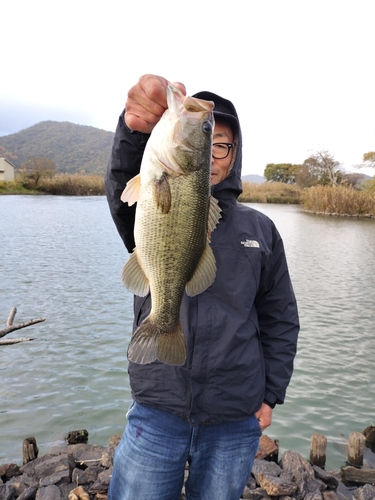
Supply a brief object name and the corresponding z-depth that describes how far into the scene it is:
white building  71.25
